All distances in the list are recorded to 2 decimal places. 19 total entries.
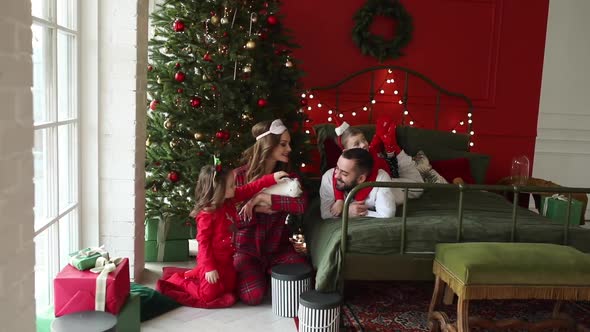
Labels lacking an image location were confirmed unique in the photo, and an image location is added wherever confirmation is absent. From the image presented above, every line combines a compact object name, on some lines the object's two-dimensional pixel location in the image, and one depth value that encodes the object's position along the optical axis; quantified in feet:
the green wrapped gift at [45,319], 8.95
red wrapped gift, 9.36
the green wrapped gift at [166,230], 14.75
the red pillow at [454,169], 15.97
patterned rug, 11.48
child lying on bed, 13.25
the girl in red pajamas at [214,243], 11.65
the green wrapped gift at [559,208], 16.62
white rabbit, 12.18
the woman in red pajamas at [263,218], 12.30
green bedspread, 10.70
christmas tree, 13.93
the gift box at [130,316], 9.81
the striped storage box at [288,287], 11.36
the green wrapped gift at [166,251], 14.85
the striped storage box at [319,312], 10.18
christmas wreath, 17.58
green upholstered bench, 9.28
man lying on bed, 11.76
